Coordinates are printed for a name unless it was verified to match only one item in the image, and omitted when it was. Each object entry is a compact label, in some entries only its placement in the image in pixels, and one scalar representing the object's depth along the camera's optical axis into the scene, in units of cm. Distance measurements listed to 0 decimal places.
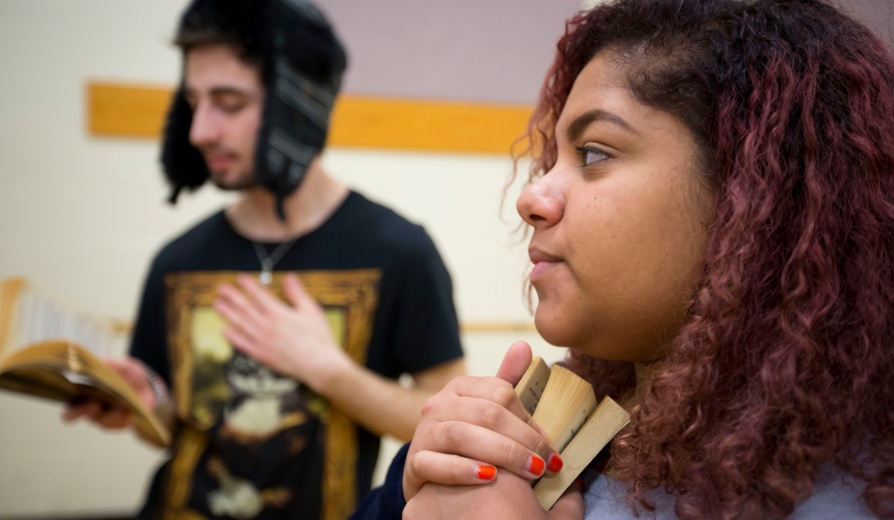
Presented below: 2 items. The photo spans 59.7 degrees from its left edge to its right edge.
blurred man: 155
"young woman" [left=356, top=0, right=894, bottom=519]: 69
